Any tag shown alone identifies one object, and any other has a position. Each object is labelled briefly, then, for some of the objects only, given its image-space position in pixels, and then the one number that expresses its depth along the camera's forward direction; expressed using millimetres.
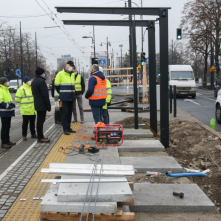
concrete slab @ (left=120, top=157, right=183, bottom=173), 5855
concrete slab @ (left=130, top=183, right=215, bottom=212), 4258
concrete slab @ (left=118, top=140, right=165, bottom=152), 7418
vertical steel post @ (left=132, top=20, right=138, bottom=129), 9091
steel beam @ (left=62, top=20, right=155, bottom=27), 9828
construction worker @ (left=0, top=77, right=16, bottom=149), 8258
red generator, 7695
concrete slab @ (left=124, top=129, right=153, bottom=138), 8984
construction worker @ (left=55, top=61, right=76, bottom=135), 9227
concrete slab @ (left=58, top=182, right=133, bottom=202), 3787
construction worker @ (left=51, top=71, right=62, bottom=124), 12008
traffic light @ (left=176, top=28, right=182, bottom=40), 19509
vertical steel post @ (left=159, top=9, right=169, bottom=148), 7535
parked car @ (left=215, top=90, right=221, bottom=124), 13586
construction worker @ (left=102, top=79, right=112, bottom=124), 9586
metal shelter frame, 7566
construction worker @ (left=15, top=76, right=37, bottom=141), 9023
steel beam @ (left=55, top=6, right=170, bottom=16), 8016
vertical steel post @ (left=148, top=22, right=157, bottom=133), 9625
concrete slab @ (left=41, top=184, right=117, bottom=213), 3703
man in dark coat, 8359
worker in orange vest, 8227
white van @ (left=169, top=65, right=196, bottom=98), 29250
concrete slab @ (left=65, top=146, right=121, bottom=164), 6289
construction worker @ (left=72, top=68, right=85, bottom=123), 11429
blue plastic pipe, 5543
